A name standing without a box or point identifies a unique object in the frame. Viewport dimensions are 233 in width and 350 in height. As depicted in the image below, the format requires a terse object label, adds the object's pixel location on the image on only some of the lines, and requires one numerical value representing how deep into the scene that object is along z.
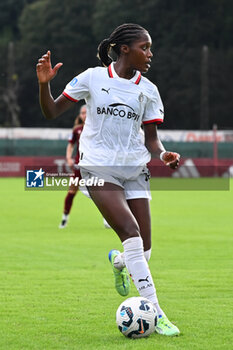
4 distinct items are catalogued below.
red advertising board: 40.62
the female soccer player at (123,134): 6.48
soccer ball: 6.32
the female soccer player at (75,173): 15.66
